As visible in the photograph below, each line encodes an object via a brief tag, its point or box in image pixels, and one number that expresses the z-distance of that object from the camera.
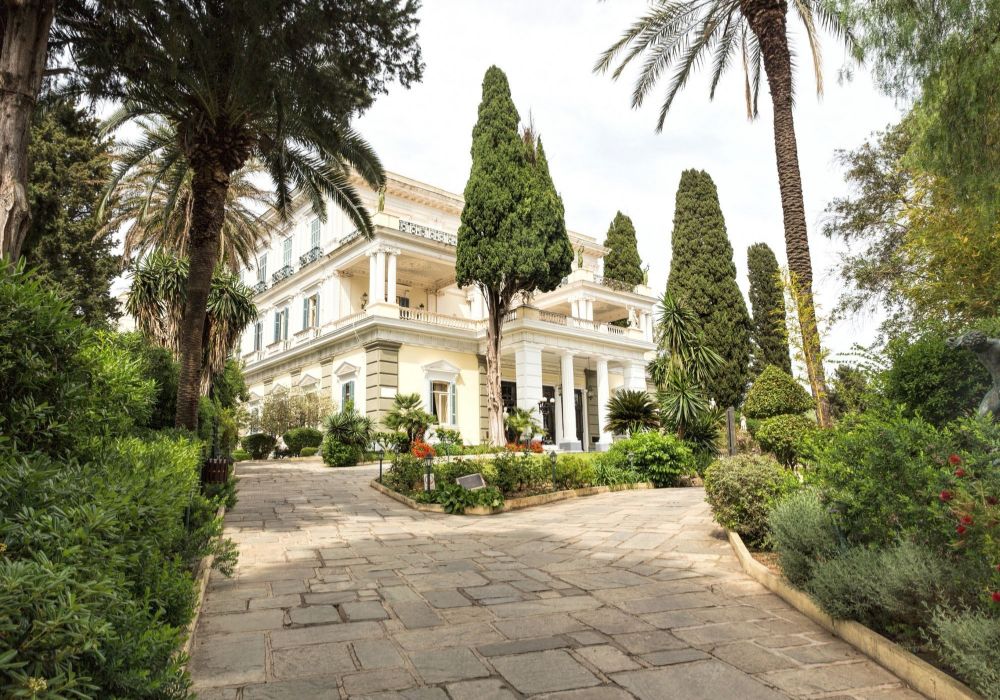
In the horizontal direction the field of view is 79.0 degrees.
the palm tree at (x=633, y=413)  18.40
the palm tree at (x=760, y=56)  11.03
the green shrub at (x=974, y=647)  2.87
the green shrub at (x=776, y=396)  13.36
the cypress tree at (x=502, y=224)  21.03
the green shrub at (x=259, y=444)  24.73
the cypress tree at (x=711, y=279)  25.64
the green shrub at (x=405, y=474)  12.58
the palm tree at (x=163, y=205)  13.39
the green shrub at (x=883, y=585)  3.71
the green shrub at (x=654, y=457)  15.17
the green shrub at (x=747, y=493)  7.13
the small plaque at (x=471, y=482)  11.05
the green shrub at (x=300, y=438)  23.89
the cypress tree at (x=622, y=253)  33.81
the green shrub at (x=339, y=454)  19.31
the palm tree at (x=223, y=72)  7.53
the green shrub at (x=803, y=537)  4.92
